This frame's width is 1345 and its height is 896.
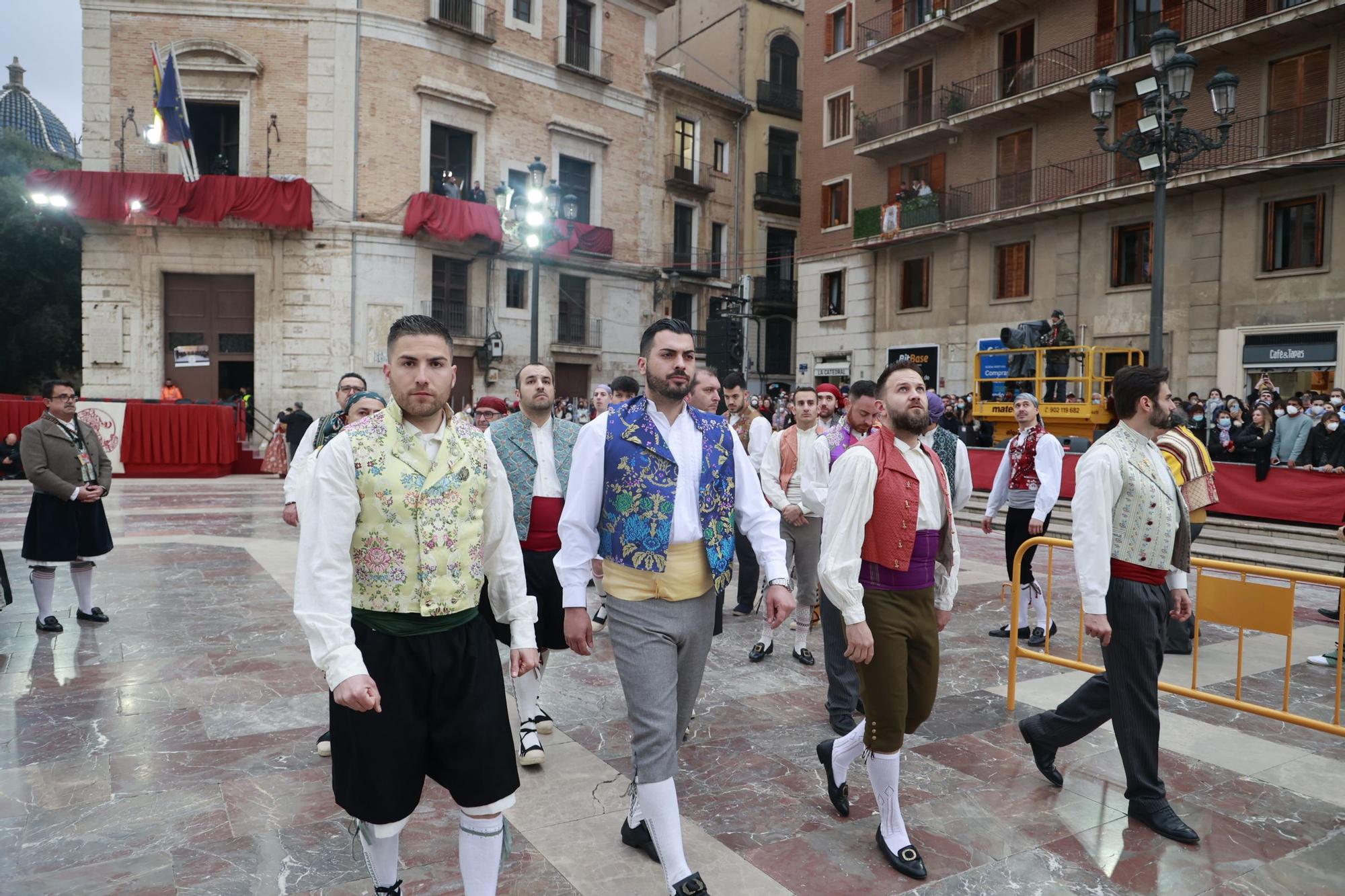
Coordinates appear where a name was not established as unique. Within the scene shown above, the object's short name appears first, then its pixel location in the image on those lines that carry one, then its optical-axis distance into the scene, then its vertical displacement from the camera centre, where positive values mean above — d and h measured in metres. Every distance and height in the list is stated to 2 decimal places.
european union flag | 21.80 +7.41
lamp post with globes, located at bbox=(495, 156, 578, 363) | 16.72 +3.99
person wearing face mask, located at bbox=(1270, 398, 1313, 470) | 13.49 -0.10
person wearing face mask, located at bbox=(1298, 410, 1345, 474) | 12.30 -0.25
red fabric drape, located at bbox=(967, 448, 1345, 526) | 11.66 -0.92
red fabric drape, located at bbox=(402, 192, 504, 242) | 25.34 +5.66
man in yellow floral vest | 2.68 -0.62
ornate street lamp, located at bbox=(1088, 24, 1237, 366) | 11.45 +4.09
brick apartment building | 19.03 +5.92
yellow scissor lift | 17.03 +0.70
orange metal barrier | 4.61 -0.96
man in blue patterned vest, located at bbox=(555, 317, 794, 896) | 3.29 -0.48
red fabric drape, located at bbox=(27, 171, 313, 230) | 22.86 +5.53
